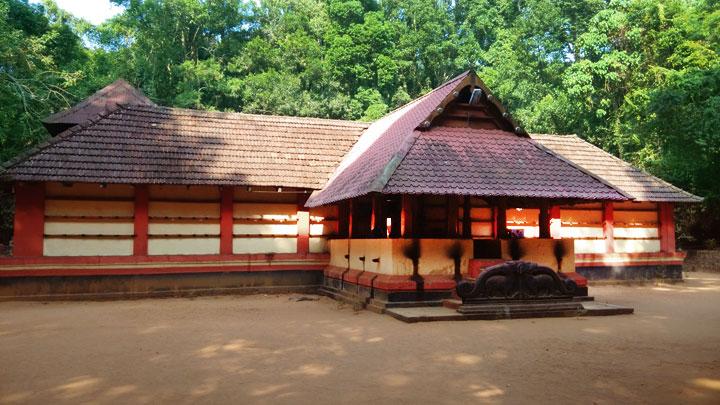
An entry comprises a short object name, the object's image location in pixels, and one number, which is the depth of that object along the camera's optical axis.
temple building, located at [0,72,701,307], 11.22
